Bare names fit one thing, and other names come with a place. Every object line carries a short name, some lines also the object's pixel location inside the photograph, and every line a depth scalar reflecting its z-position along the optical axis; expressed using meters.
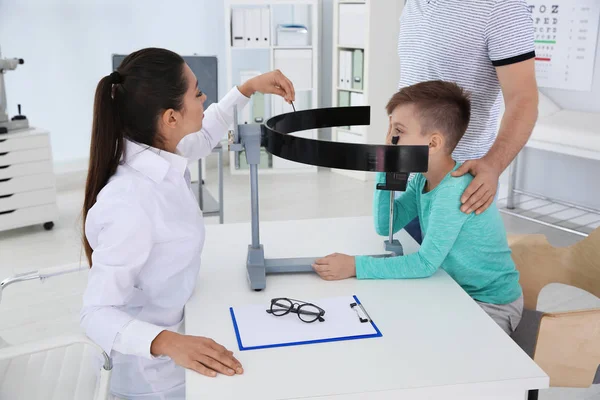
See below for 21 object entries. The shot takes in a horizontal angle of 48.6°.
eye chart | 4.03
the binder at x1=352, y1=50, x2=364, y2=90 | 5.19
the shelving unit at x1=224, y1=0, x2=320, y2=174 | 5.16
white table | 1.15
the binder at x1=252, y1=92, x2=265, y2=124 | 5.11
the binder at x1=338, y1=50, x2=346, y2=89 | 5.38
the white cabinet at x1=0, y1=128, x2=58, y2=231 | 3.88
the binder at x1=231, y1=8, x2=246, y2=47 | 5.14
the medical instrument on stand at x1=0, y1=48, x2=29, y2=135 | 3.86
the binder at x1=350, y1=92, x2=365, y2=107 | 5.29
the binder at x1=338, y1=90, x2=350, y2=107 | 5.48
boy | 1.58
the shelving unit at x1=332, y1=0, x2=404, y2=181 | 5.06
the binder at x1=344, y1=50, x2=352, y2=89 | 5.30
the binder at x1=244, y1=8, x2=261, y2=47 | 5.16
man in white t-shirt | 1.80
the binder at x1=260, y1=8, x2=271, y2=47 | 5.20
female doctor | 1.35
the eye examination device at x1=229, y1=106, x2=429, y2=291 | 1.35
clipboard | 1.29
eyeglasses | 1.38
